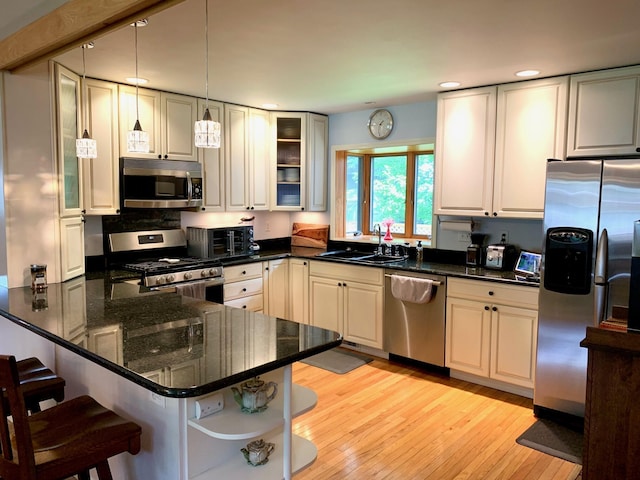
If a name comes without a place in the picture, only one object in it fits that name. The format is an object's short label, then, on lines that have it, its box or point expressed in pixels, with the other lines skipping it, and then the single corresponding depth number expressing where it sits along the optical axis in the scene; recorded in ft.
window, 15.90
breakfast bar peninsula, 5.43
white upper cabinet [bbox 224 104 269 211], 15.30
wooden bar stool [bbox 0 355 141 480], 4.98
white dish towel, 12.84
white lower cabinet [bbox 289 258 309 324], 15.92
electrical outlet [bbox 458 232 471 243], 14.14
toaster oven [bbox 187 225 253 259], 14.40
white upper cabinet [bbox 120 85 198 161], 12.64
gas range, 12.42
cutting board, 17.57
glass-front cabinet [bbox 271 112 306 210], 16.66
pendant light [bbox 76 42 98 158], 8.84
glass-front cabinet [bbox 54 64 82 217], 10.16
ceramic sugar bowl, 5.89
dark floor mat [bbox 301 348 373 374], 13.79
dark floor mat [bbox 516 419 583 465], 9.45
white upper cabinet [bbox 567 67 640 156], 10.56
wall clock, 15.64
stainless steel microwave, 12.64
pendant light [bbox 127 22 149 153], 8.22
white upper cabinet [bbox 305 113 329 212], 16.79
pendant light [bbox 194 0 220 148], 7.39
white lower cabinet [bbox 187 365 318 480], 5.45
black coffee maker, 13.58
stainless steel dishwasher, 12.87
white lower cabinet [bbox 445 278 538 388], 11.43
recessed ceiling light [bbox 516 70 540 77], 11.15
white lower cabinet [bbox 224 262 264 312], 14.32
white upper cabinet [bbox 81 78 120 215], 11.92
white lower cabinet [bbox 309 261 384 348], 14.20
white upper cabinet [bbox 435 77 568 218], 11.73
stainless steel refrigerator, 9.71
